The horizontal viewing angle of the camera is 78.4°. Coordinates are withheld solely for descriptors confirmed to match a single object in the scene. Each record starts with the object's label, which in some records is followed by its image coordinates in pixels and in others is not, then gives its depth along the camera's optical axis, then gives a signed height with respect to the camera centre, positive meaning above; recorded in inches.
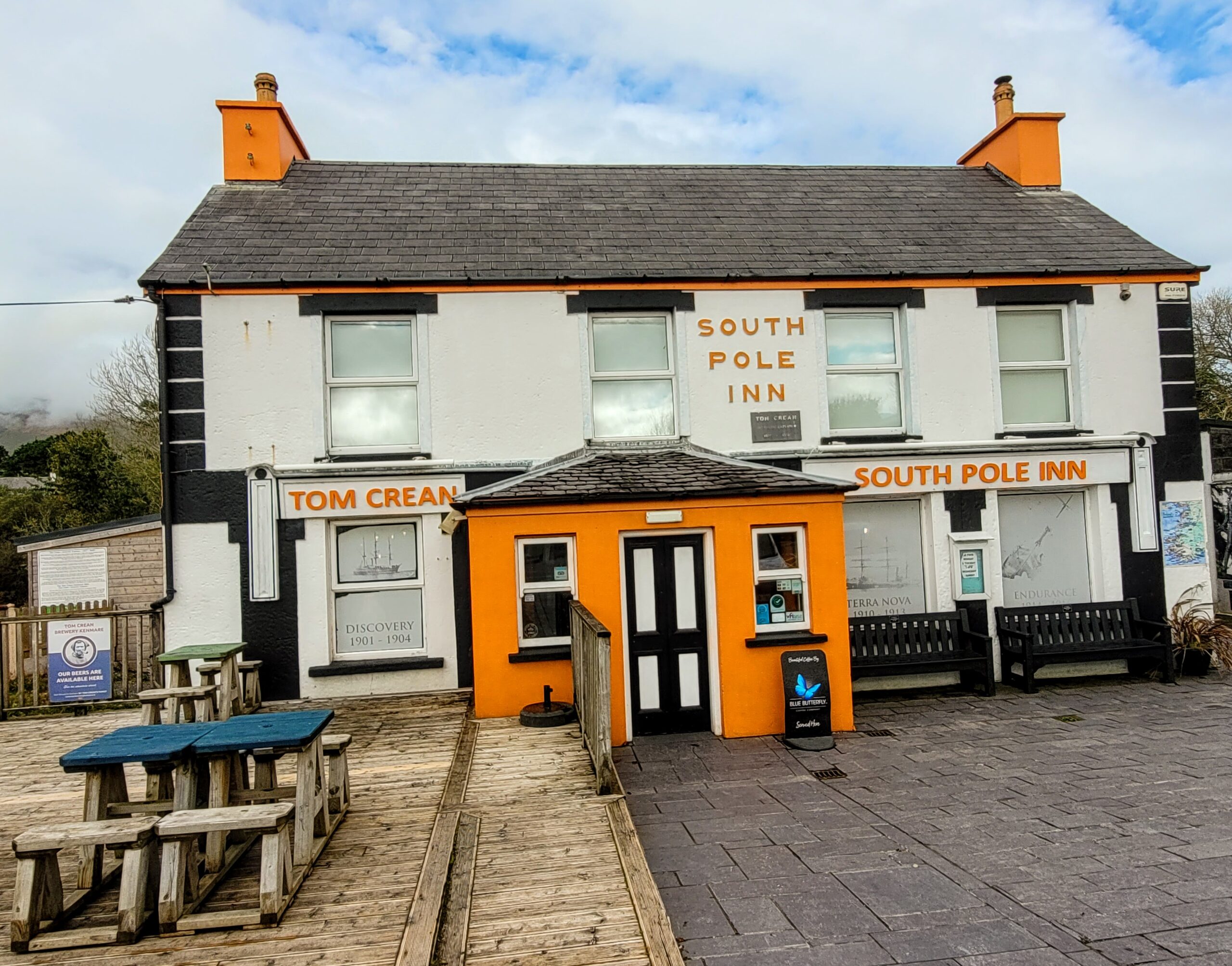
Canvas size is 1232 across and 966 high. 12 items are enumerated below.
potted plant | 389.4 -68.8
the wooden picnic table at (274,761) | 169.8 -52.9
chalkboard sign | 295.3 -69.0
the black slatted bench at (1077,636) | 370.9 -62.6
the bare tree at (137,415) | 865.5 +173.1
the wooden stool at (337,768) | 207.6 -61.7
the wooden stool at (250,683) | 333.7 -59.2
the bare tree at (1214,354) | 903.1 +197.0
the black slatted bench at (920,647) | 362.3 -62.2
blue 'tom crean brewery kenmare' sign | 358.6 -49.0
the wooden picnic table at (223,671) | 299.7 -48.0
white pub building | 311.1 +52.1
